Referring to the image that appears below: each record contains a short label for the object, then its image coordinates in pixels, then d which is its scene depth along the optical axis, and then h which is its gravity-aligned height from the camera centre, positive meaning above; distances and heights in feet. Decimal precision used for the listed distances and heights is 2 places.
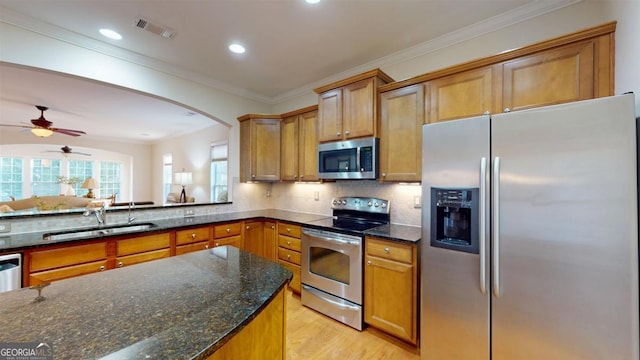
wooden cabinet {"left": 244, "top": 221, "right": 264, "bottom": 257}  10.68 -2.55
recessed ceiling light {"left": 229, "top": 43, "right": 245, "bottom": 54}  8.51 +4.65
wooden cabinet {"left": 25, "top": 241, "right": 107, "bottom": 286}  6.22 -2.27
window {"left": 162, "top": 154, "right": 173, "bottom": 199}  25.84 +0.64
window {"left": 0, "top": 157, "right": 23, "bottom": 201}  21.76 +0.03
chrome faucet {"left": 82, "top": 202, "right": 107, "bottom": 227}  8.31 -1.19
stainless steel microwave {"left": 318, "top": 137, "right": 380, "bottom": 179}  8.21 +0.73
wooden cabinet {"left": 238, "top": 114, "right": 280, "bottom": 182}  11.79 +1.55
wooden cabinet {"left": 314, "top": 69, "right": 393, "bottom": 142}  8.21 +2.61
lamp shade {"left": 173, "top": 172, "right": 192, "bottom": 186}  20.42 +0.07
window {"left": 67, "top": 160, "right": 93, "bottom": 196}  25.20 +0.79
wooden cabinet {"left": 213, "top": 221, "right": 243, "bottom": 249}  9.82 -2.28
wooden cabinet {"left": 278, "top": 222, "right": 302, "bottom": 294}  9.54 -2.76
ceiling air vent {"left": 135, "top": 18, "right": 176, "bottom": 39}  7.19 +4.62
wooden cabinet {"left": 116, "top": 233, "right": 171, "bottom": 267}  7.58 -2.28
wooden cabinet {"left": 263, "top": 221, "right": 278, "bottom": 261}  10.37 -2.65
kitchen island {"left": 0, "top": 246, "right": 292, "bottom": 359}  2.24 -1.52
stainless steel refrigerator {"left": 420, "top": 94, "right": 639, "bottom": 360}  3.88 -1.03
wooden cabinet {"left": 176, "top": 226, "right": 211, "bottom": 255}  8.87 -2.26
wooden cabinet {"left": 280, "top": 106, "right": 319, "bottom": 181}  10.45 +1.53
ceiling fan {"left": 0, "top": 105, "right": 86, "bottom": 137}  14.11 +3.06
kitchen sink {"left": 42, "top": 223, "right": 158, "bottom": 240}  7.42 -1.74
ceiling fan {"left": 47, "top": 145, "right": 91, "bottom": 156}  23.31 +2.74
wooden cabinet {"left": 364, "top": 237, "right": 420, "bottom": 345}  6.55 -3.05
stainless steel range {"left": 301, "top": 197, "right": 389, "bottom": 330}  7.56 -2.76
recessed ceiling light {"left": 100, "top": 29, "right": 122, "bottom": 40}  7.66 +4.62
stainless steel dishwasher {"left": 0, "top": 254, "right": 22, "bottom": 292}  5.63 -2.20
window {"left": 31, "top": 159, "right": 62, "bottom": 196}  23.20 +0.22
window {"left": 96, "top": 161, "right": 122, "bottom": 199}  26.91 -0.04
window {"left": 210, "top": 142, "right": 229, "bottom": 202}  18.44 +0.69
